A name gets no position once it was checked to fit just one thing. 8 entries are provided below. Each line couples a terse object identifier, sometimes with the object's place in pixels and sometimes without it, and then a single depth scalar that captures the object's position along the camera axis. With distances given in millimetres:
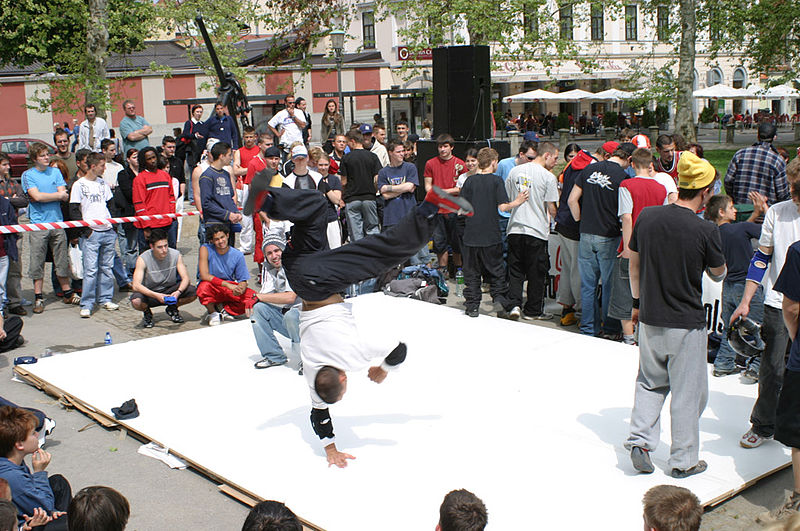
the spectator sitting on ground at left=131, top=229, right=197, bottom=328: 8883
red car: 23578
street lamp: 20328
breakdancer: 5039
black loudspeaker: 11477
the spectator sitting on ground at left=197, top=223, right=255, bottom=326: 8773
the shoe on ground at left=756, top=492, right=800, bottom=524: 3881
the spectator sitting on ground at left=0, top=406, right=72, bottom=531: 3936
